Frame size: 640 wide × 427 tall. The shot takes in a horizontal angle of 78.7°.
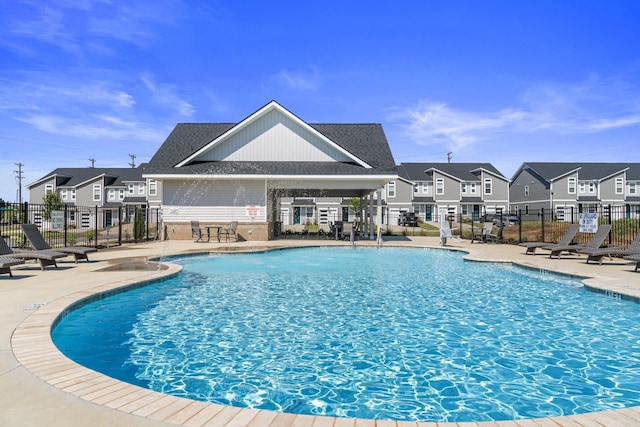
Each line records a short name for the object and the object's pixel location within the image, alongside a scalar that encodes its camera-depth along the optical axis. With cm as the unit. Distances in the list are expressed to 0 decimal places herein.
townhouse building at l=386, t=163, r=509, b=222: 5097
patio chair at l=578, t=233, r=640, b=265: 1176
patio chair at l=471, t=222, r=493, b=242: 2280
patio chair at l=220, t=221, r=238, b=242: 2238
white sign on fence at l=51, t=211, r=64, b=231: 1524
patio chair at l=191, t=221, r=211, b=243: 2194
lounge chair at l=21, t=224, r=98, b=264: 1136
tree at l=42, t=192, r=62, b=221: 4677
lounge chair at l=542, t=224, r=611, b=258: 1375
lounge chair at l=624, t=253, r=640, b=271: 1046
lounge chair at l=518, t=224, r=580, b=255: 1565
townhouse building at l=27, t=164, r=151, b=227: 5097
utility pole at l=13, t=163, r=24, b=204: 6662
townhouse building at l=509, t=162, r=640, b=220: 5019
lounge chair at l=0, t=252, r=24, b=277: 910
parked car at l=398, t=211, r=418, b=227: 4376
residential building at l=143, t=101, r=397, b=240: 2273
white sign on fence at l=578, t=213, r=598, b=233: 1579
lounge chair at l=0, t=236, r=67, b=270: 1036
